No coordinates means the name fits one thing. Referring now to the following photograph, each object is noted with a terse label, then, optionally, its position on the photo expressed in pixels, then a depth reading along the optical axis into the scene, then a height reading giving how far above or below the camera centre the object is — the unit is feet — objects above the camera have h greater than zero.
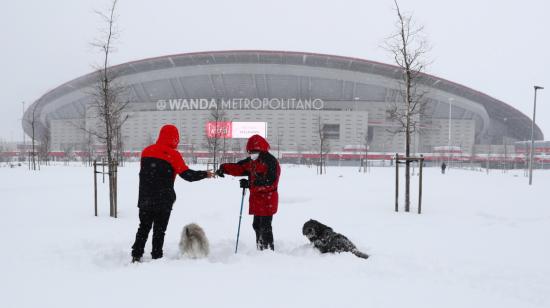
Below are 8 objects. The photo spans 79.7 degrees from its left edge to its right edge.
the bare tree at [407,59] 28.99 +7.85
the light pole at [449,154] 189.59 -4.79
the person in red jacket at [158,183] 13.47 -1.62
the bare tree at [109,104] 24.53 +3.17
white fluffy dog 13.94 -4.21
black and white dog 15.02 -4.47
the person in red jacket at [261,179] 15.06 -1.59
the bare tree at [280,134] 209.56 +6.22
